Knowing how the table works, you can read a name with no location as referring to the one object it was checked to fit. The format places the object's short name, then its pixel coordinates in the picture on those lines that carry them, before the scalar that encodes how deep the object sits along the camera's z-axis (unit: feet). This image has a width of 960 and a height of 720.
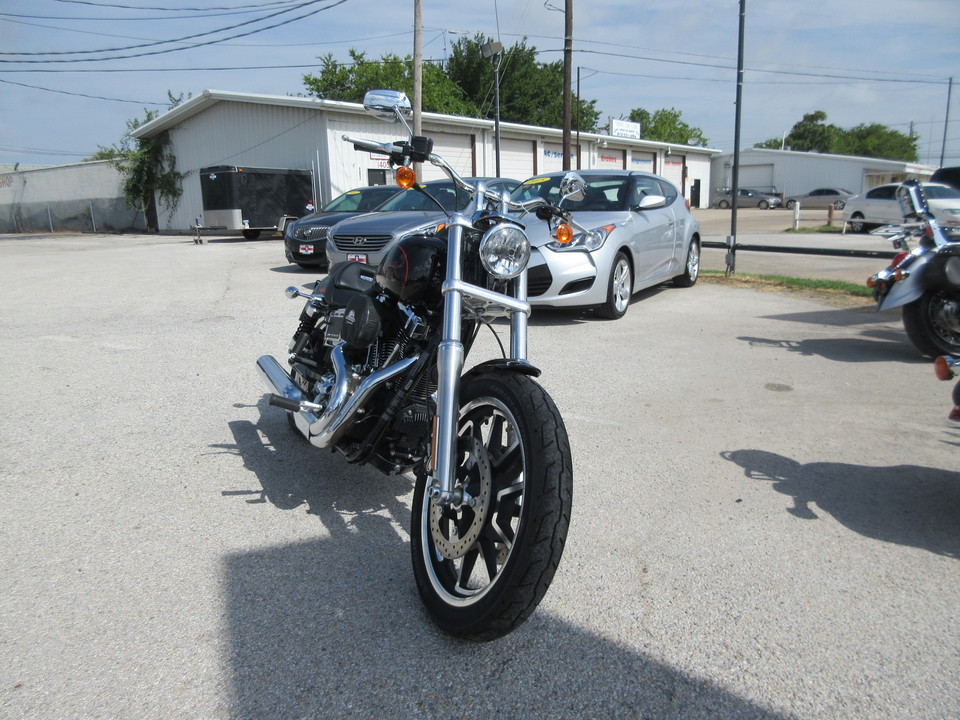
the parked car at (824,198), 149.38
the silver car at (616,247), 24.98
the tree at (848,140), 316.81
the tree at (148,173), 104.47
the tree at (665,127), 279.69
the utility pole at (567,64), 72.33
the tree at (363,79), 149.18
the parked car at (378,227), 32.60
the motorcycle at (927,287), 19.34
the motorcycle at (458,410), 7.14
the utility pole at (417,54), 69.82
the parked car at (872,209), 74.49
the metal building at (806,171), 188.65
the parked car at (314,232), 40.68
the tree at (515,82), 181.16
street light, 63.47
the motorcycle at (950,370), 10.93
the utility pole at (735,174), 35.42
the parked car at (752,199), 166.74
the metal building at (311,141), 85.51
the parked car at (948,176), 37.24
